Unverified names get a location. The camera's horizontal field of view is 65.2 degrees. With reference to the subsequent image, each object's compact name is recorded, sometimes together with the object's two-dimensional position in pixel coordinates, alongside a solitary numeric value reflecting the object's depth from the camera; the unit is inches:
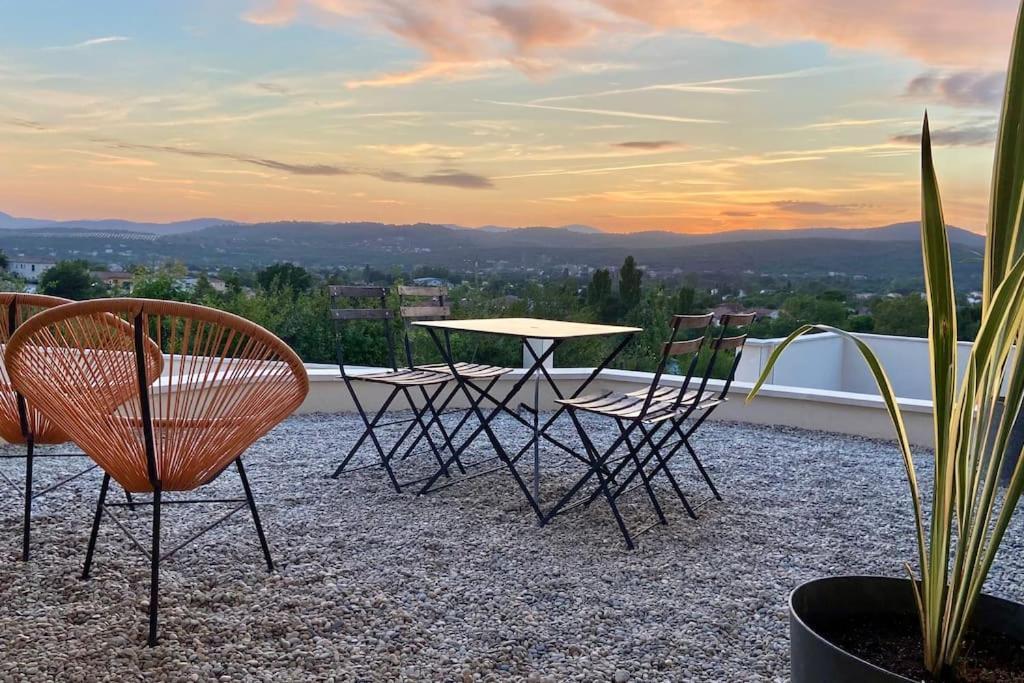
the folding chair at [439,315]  155.8
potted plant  49.6
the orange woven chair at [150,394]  87.1
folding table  135.2
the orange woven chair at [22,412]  108.7
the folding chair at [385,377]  148.9
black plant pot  54.4
